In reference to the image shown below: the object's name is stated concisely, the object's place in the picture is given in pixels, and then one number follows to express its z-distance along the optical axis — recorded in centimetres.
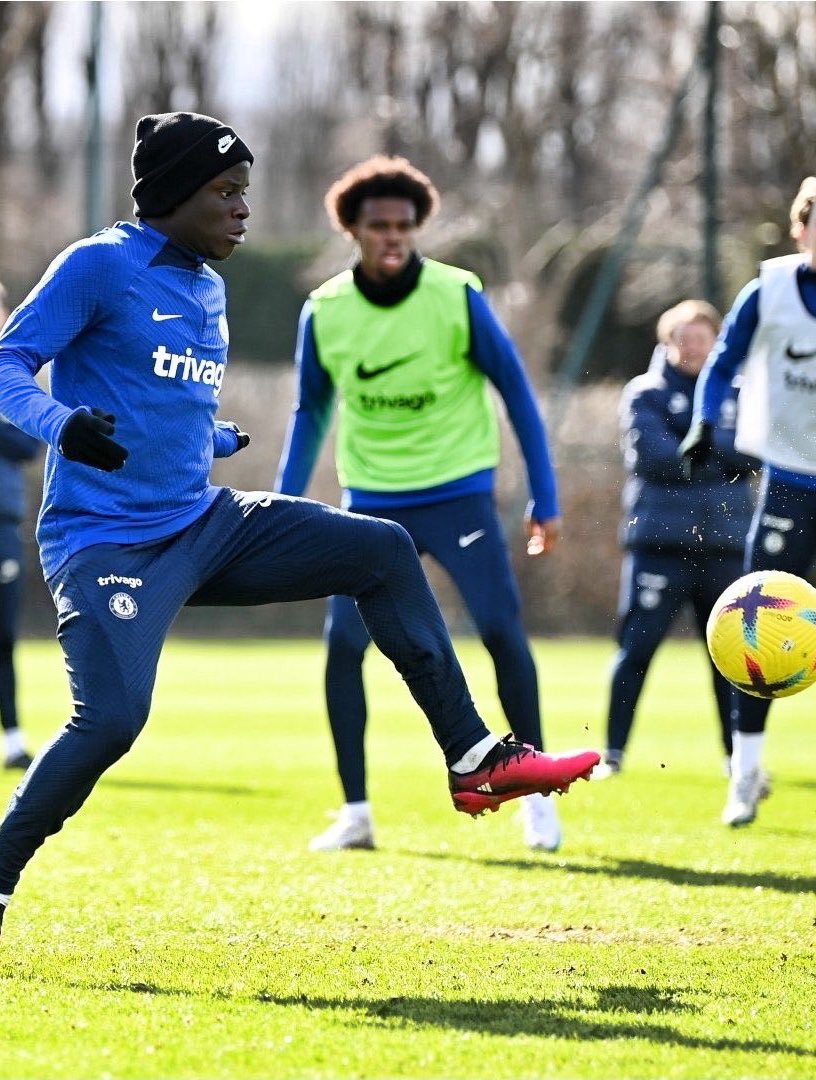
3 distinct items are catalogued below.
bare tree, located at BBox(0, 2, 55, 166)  7681
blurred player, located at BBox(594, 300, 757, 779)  1762
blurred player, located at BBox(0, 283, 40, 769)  1877
